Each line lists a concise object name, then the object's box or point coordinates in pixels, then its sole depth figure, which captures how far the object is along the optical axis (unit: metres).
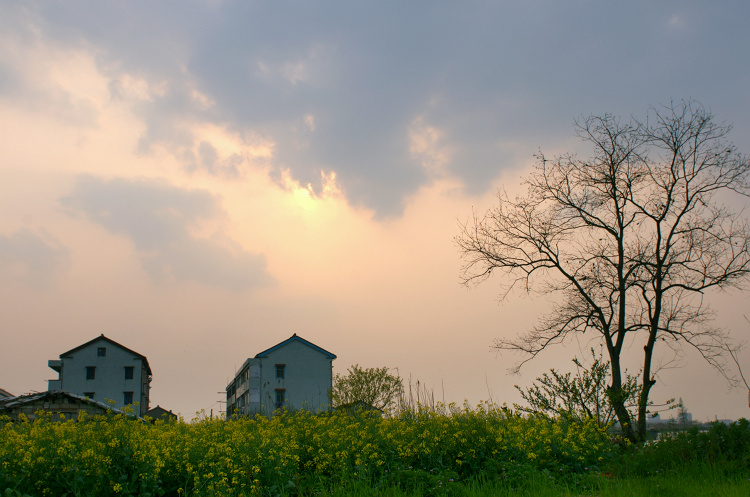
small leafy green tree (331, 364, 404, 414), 52.25
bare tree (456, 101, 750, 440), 20.39
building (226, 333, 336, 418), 51.97
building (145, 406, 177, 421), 52.94
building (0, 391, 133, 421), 30.56
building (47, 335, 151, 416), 51.28
